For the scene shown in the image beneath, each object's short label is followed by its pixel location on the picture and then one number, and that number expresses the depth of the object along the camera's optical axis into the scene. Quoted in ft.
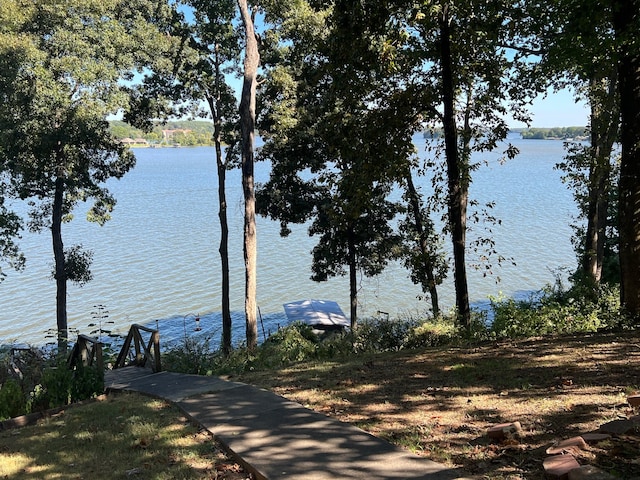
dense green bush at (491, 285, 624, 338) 30.94
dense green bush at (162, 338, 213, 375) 32.53
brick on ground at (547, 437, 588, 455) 11.34
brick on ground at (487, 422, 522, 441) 13.26
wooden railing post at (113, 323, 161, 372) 31.65
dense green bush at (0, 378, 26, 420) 25.04
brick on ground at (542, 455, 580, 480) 10.16
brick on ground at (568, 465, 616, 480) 9.59
